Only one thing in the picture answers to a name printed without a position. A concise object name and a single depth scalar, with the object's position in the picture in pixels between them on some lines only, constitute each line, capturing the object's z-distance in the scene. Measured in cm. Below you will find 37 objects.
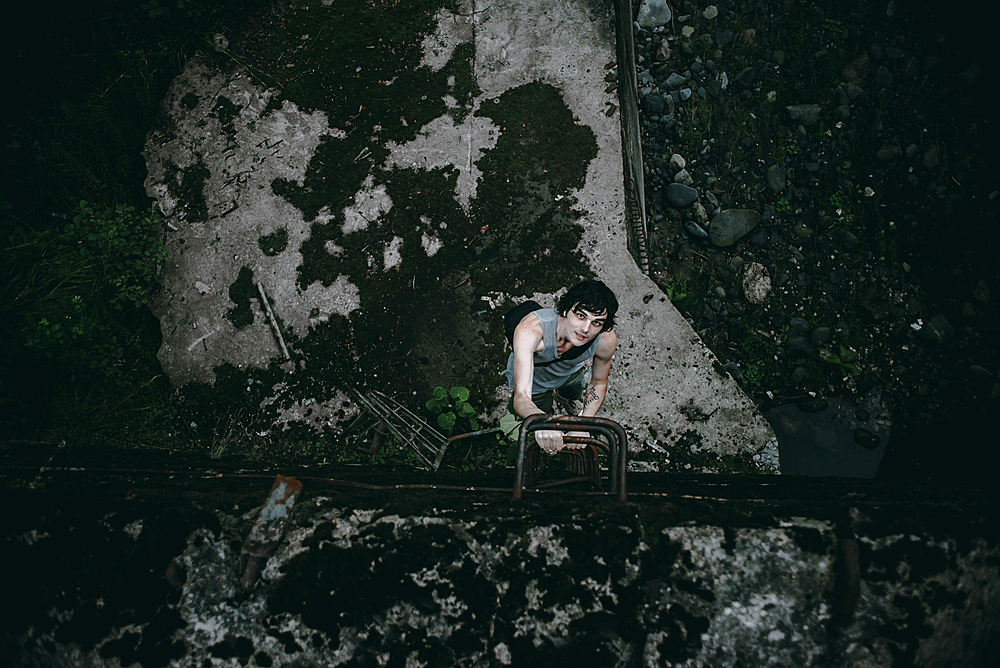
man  205
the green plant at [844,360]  332
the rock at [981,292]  329
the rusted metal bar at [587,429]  144
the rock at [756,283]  343
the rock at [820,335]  333
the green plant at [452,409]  287
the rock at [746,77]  363
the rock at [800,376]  332
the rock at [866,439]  326
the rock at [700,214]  352
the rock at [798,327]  336
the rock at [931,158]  346
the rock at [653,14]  374
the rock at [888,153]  349
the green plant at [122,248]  314
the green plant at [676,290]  342
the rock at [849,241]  342
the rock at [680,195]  351
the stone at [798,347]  333
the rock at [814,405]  331
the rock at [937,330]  330
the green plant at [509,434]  273
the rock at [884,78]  360
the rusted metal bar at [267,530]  127
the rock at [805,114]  358
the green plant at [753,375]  334
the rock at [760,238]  348
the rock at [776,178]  354
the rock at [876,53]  363
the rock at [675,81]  366
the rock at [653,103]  363
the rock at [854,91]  358
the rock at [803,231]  348
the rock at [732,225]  346
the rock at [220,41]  340
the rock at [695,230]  348
